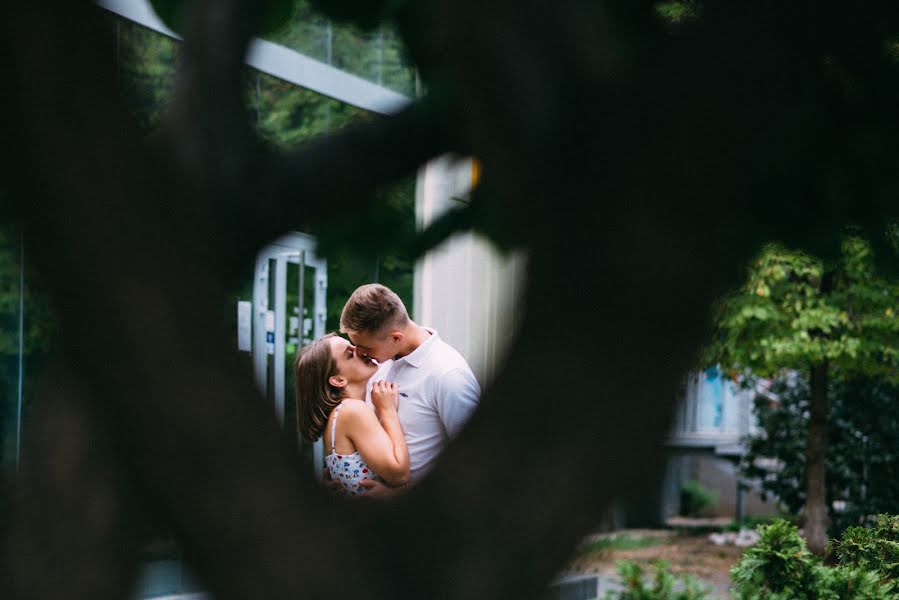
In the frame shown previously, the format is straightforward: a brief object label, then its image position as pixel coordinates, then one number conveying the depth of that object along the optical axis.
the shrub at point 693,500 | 22.19
